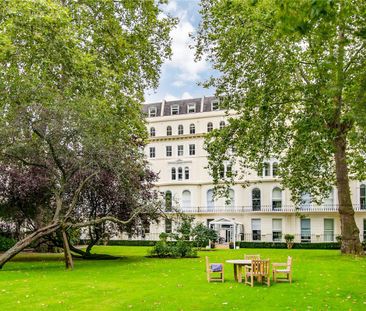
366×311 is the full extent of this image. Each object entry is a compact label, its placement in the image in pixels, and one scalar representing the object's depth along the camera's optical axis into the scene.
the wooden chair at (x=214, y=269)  15.81
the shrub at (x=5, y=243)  38.34
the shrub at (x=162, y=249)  30.47
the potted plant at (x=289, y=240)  47.28
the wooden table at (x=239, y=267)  15.60
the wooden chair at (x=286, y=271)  15.50
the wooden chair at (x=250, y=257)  17.48
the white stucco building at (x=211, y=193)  52.91
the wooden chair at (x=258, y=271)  14.66
